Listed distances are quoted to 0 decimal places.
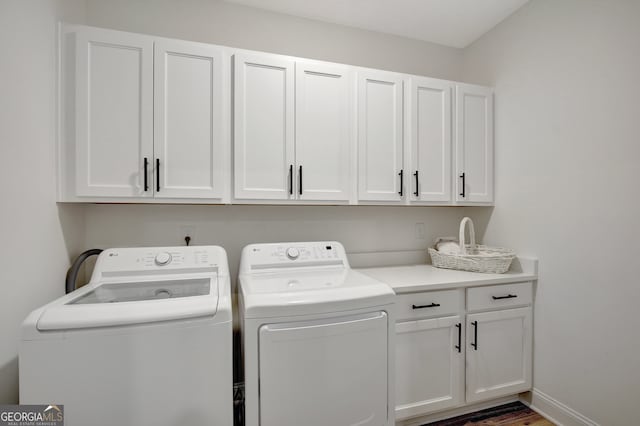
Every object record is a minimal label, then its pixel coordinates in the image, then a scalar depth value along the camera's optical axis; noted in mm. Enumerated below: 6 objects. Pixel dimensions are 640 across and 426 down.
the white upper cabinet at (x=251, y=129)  1479
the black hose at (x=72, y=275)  1463
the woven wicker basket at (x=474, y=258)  1906
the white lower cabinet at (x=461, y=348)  1649
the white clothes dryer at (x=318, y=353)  1188
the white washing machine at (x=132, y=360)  982
